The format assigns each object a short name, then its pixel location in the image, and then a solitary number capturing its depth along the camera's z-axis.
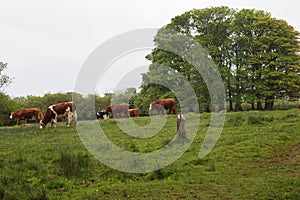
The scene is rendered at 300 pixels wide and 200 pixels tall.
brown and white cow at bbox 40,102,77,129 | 22.33
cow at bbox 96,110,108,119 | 33.64
